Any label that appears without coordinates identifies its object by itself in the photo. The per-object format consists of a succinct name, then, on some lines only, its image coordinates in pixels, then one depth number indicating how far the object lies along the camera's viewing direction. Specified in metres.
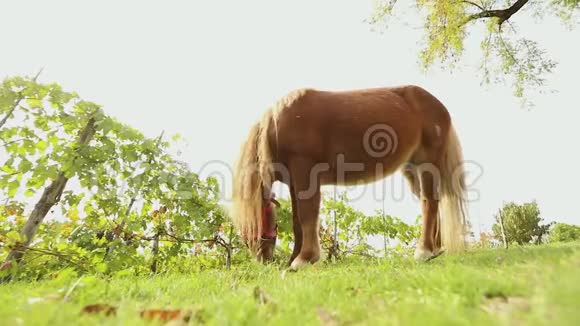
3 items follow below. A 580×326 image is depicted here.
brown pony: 3.30
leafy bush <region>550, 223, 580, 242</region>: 10.46
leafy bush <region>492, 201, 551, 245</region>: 13.19
